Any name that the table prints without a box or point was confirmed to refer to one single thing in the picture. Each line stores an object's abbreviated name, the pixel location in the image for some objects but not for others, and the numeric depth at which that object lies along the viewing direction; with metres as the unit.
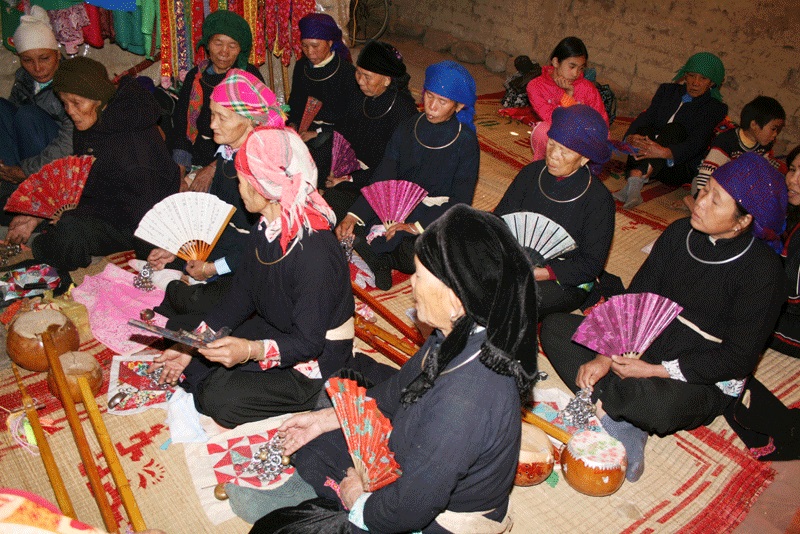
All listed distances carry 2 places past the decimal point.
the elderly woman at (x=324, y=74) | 5.12
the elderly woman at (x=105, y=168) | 3.97
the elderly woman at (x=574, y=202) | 3.56
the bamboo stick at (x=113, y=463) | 2.15
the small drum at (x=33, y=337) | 3.21
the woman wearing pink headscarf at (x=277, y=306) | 2.62
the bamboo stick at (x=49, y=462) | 2.22
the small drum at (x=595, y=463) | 2.84
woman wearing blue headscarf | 4.16
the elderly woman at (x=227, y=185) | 3.48
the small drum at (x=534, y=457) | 2.82
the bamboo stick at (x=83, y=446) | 2.24
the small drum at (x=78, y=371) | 3.02
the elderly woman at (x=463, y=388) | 1.68
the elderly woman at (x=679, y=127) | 5.84
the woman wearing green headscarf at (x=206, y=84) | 4.78
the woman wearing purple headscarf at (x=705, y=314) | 2.84
